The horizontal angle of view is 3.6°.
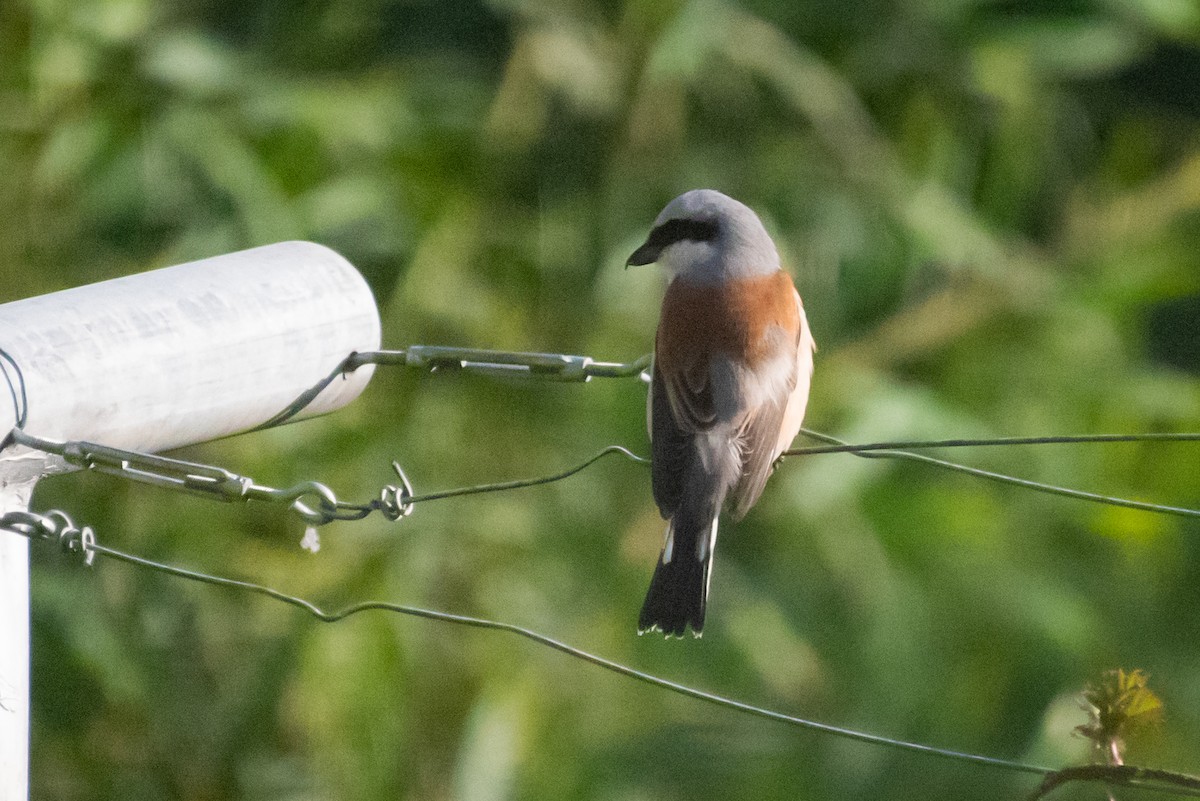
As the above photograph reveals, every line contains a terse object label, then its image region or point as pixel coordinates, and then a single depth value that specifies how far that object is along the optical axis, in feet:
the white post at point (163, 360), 21.64
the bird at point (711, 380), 22.13
